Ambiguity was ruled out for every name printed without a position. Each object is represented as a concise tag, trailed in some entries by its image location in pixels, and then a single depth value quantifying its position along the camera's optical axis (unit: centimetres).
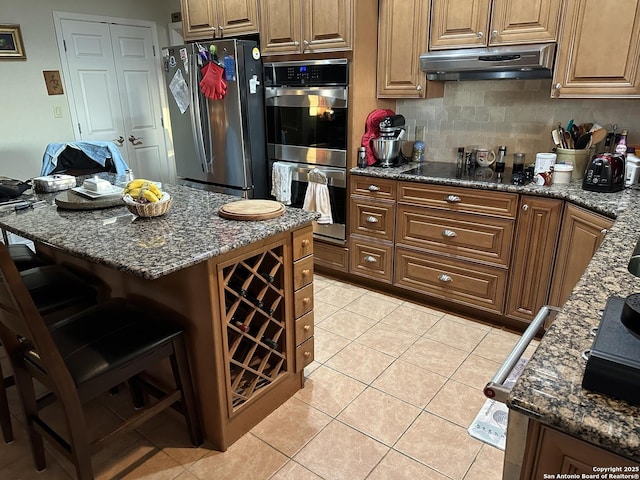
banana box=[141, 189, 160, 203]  187
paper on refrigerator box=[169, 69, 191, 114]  361
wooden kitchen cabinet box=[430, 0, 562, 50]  244
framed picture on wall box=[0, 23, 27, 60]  367
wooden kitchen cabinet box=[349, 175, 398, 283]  306
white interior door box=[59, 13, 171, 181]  417
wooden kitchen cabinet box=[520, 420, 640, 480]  77
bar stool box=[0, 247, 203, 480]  135
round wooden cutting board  187
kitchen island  159
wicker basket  185
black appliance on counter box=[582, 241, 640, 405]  78
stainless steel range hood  248
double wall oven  309
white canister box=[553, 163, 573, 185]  253
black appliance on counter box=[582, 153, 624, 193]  233
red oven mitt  333
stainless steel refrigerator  330
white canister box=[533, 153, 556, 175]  255
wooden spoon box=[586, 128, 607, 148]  259
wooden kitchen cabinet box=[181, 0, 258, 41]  336
